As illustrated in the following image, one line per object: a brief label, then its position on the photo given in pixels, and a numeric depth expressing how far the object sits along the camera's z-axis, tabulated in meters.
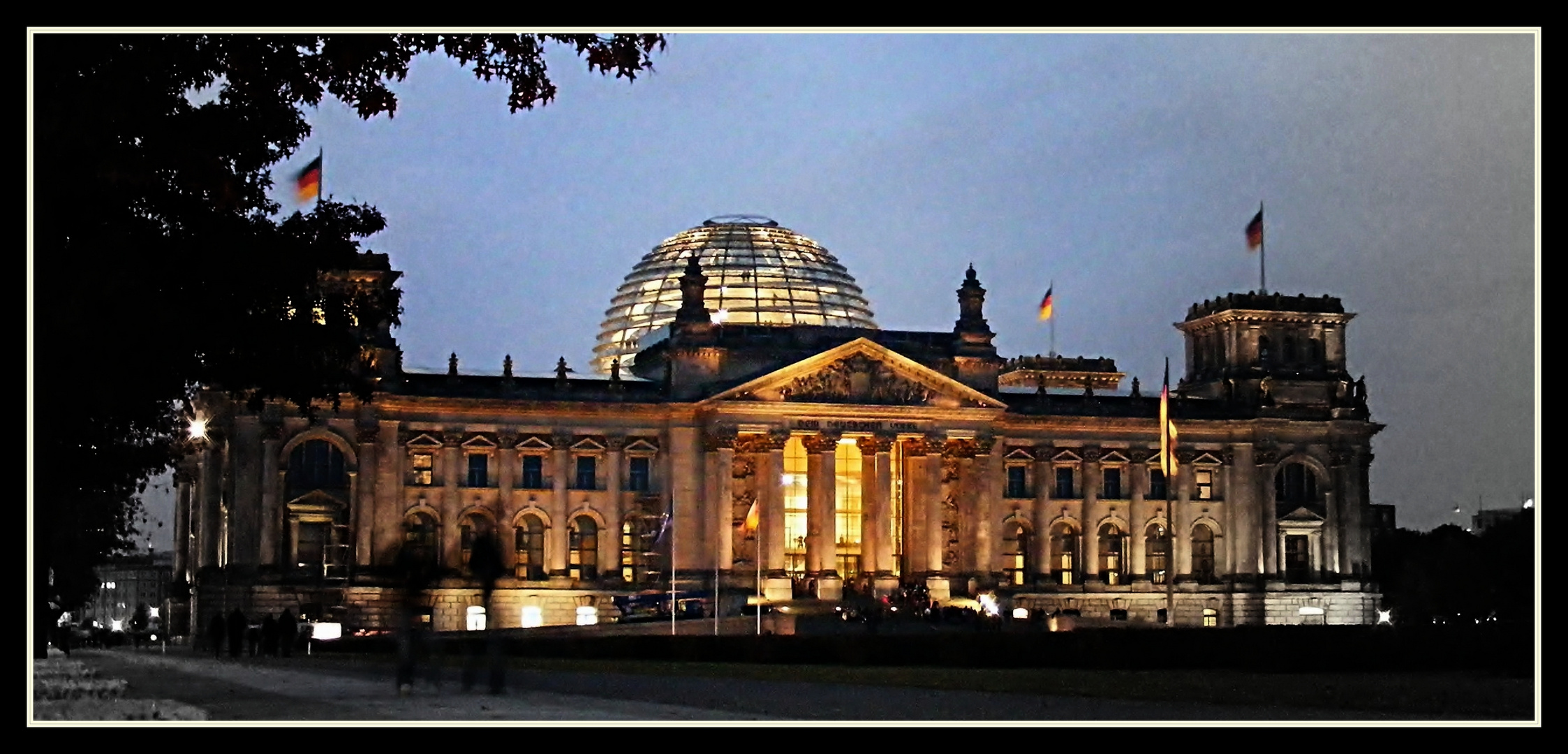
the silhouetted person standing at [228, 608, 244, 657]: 66.75
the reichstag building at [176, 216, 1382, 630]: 118.44
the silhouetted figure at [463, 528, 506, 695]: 27.08
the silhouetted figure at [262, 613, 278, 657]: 71.75
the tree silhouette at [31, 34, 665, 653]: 27.16
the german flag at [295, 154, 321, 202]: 102.38
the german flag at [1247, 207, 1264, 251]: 124.19
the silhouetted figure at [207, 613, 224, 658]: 68.12
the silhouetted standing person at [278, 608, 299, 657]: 66.88
